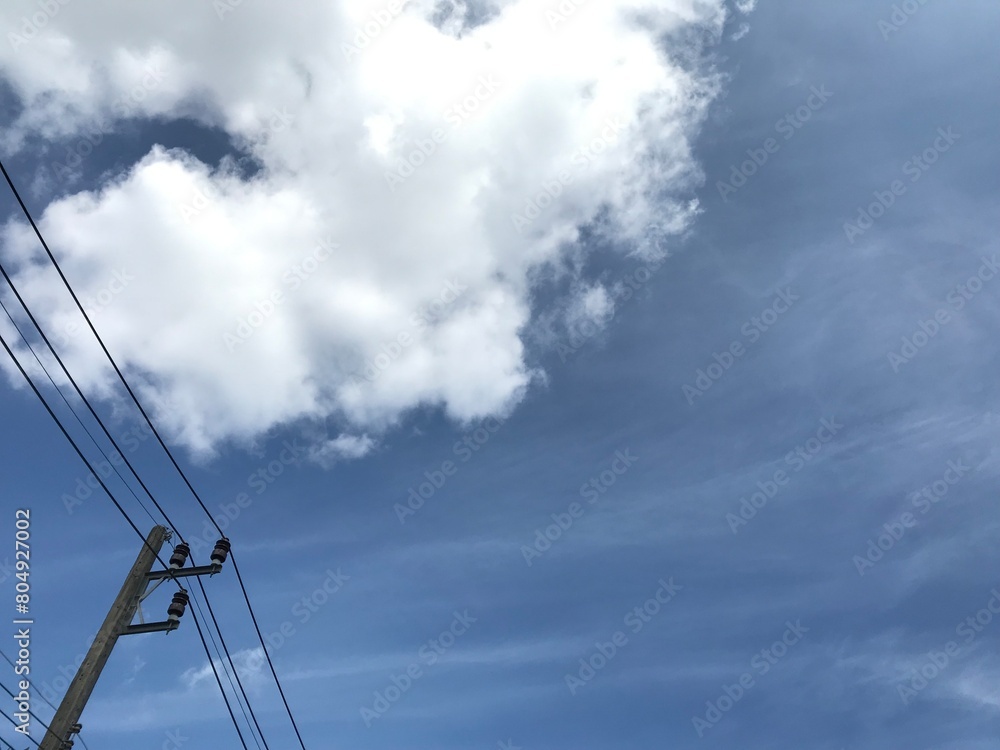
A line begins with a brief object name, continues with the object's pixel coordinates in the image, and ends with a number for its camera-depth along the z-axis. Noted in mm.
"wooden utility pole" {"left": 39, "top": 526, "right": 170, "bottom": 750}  14922
